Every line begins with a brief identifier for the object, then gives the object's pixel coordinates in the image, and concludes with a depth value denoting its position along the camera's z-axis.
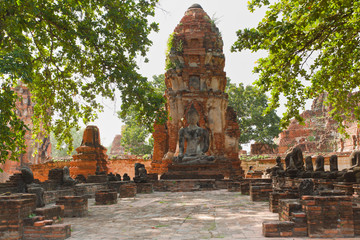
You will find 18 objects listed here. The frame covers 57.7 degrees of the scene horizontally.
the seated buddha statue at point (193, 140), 15.46
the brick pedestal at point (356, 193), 6.32
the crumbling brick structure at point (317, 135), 34.88
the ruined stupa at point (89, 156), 18.27
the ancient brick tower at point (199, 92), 20.59
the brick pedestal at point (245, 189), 10.88
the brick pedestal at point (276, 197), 6.59
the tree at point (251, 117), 30.97
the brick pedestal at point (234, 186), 12.26
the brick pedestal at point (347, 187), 7.28
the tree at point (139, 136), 31.80
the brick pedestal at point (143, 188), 12.38
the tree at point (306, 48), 7.32
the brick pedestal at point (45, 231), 4.64
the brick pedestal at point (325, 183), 8.17
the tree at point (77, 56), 8.41
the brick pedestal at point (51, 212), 5.20
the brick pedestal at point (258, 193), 8.66
